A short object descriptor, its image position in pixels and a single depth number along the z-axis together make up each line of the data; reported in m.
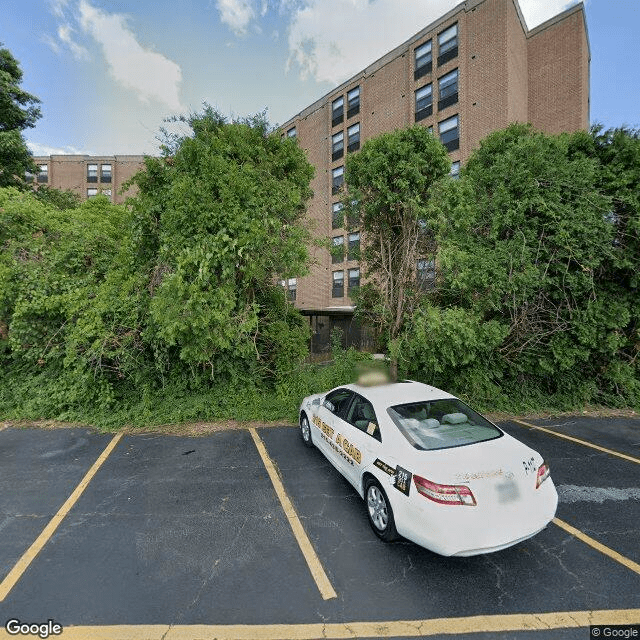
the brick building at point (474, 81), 18.92
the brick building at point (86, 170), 43.72
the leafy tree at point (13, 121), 12.88
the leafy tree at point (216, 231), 5.92
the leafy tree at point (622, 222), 7.05
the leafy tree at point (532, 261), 6.80
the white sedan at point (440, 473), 2.75
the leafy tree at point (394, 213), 6.64
